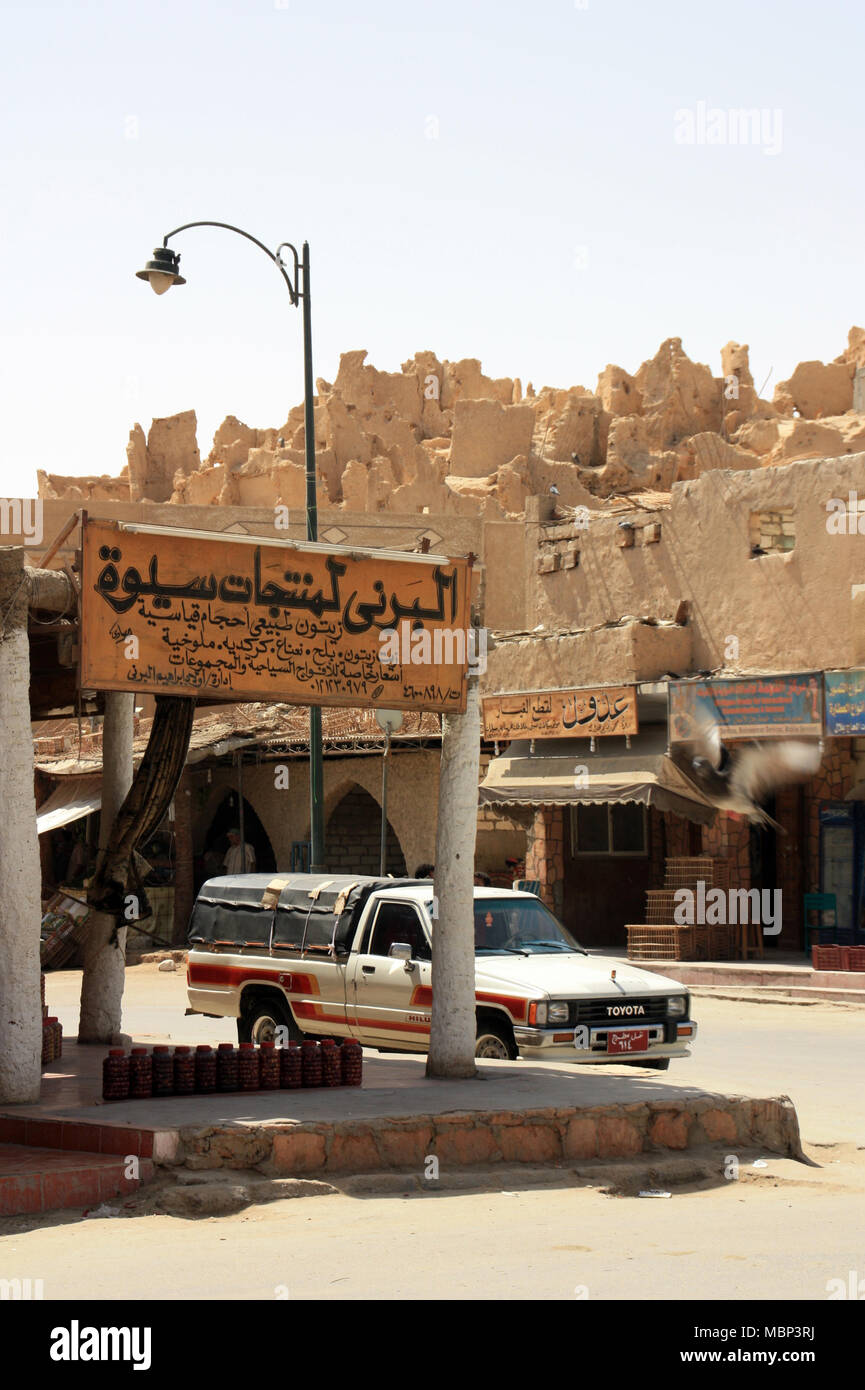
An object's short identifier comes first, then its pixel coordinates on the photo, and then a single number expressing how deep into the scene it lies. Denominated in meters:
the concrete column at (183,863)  29.47
